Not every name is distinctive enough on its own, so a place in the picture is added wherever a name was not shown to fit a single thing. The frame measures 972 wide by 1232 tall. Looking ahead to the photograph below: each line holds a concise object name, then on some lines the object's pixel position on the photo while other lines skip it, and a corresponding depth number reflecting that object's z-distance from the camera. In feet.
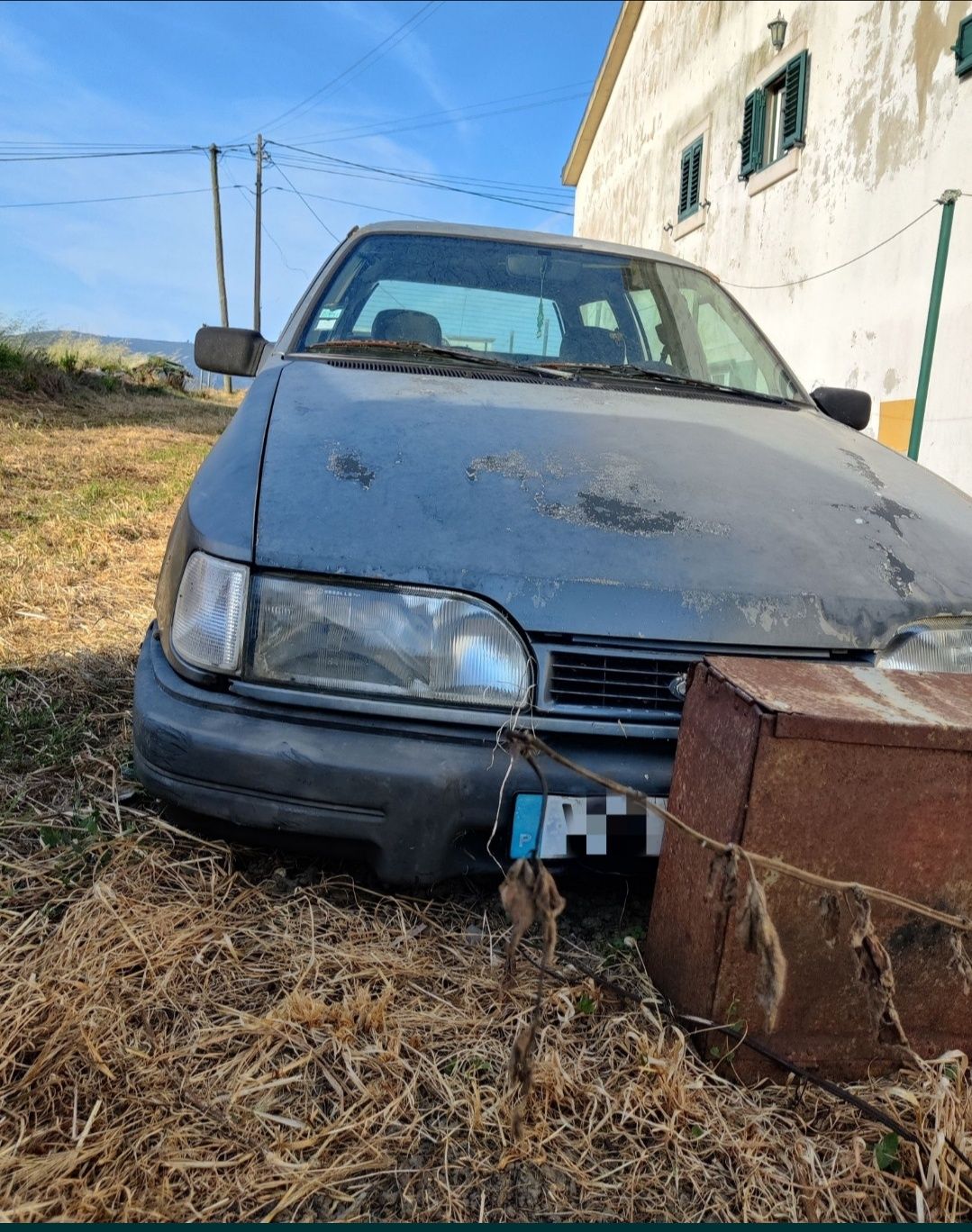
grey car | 4.91
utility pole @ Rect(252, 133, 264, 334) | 93.73
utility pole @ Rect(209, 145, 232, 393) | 92.48
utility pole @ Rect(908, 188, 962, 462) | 19.85
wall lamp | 29.48
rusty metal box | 4.04
